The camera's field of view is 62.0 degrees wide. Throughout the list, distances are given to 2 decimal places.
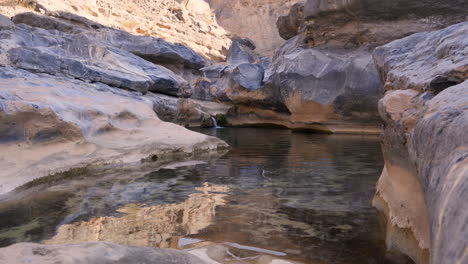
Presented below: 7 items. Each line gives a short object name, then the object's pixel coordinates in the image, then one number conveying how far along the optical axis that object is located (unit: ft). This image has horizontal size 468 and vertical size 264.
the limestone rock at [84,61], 25.89
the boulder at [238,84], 48.03
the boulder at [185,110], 34.65
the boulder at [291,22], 47.55
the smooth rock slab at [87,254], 5.43
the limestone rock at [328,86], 38.45
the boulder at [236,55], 60.64
